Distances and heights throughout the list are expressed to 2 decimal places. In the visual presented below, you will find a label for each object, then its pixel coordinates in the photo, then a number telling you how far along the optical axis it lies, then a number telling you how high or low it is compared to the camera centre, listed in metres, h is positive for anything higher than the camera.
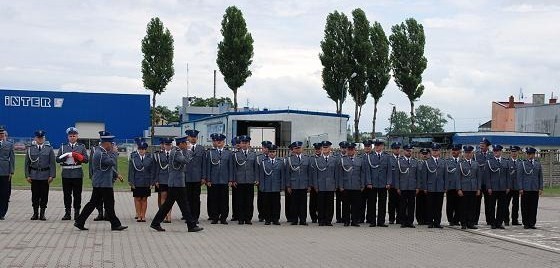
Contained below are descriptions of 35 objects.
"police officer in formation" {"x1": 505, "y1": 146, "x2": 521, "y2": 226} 17.28 -1.20
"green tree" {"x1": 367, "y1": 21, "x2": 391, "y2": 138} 58.25 +5.08
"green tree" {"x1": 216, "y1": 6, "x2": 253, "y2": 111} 56.87 +5.69
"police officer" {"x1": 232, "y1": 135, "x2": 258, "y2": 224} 16.73 -1.06
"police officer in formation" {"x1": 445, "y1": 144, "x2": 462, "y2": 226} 16.91 -1.08
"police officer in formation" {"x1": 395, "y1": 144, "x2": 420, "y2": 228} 16.98 -1.13
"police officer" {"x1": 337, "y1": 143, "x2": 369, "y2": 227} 16.94 -1.08
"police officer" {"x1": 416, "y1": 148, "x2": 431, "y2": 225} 17.06 -1.36
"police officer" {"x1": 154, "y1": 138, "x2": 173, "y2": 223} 15.83 -0.78
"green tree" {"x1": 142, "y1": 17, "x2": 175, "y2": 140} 61.50 +5.64
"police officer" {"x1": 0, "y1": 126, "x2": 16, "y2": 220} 15.82 -0.88
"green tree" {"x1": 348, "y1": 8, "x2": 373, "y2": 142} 57.72 +5.60
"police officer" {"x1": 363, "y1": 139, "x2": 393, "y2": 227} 16.97 -1.05
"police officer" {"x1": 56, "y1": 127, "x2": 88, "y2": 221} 15.70 -0.81
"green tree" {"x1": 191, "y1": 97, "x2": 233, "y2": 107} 124.56 +4.74
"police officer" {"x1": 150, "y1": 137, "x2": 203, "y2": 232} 14.38 -1.20
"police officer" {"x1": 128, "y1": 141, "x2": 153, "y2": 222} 16.12 -0.94
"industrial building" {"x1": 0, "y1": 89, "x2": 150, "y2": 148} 68.50 +1.32
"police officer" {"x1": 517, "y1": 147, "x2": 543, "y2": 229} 17.27 -1.15
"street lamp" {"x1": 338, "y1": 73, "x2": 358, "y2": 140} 57.69 +3.64
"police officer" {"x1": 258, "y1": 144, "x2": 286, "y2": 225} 16.86 -1.16
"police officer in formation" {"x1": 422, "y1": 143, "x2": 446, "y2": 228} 16.94 -1.16
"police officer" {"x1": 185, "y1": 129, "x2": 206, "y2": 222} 16.48 -0.95
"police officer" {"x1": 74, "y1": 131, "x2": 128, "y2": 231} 14.06 -0.97
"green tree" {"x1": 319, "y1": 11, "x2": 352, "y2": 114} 57.97 +5.70
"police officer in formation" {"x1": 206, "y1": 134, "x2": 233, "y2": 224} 16.64 -1.03
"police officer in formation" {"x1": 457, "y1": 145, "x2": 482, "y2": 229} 16.85 -1.14
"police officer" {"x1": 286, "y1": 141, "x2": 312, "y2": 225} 16.91 -1.11
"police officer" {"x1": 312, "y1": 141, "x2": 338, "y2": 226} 16.89 -1.12
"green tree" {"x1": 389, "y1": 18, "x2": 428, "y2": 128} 60.28 +5.78
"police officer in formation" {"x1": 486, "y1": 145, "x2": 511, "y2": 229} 17.19 -1.11
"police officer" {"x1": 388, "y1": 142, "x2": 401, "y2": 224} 17.02 -1.33
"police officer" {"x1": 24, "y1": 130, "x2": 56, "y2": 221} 15.85 -0.89
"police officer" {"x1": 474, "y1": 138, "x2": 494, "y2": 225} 17.22 -0.79
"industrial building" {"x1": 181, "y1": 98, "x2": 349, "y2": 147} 39.81 +0.31
